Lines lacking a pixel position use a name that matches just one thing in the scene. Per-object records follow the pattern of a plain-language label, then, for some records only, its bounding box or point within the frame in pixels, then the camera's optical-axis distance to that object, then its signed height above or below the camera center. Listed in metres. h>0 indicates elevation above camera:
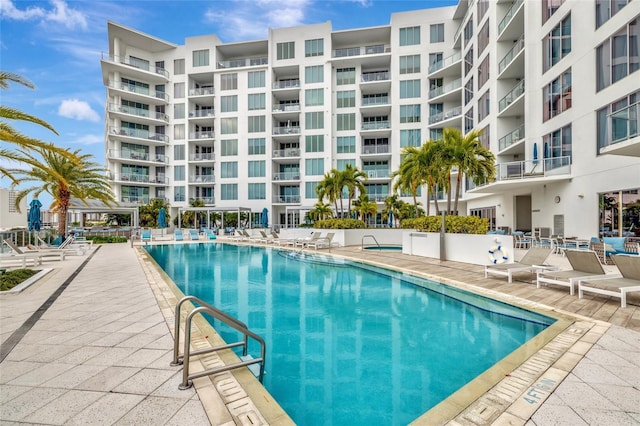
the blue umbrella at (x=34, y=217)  19.06 -0.11
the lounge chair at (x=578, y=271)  6.80 -1.26
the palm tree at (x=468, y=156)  14.18 +2.59
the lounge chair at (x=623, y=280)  5.79 -1.29
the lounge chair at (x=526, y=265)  8.16 -1.33
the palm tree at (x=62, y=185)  19.33 +2.10
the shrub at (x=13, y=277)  7.50 -1.62
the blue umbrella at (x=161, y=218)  30.26 -0.30
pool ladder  3.10 -1.51
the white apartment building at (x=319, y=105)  20.75 +10.83
